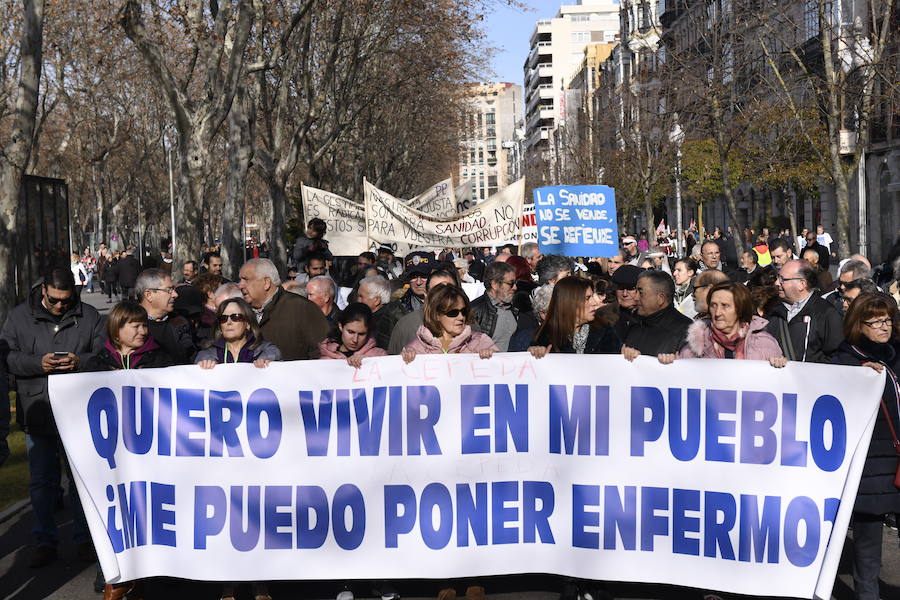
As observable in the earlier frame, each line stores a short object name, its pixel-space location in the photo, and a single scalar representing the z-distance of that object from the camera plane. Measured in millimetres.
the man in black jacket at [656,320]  7031
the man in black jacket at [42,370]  7102
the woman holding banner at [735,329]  6047
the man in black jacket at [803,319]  7521
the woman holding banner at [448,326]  6391
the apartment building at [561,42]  153000
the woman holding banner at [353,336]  6445
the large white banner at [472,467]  5832
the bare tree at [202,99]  17312
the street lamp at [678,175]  38294
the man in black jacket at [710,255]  12523
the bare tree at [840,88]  21125
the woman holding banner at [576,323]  6418
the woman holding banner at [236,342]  6453
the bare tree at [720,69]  27312
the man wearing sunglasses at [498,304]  8492
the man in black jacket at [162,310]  7098
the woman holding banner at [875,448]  5711
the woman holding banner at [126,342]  6582
